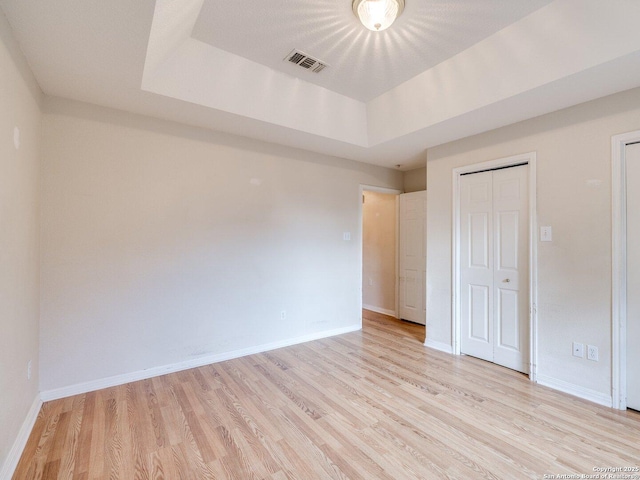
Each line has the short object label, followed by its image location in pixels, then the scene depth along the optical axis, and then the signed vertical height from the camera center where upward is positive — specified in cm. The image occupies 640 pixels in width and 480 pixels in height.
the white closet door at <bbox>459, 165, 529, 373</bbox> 288 -25
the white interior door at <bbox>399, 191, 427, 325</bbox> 448 -22
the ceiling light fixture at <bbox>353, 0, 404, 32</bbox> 192 +154
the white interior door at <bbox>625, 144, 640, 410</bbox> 222 -24
